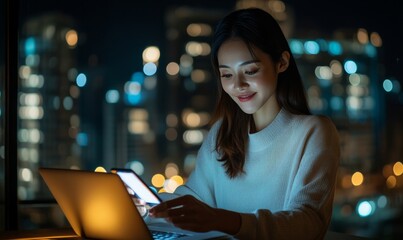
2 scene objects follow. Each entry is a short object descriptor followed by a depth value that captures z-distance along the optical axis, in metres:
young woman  1.58
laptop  1.31
